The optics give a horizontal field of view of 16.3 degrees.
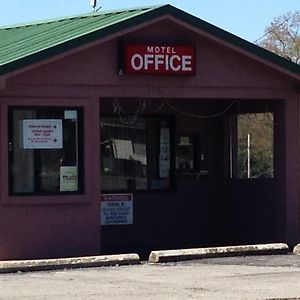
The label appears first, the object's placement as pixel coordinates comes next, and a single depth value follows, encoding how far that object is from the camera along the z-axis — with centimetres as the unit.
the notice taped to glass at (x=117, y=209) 2017
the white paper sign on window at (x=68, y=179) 1811
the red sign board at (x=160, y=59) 1816
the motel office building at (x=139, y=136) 1764
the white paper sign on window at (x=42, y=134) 1775
